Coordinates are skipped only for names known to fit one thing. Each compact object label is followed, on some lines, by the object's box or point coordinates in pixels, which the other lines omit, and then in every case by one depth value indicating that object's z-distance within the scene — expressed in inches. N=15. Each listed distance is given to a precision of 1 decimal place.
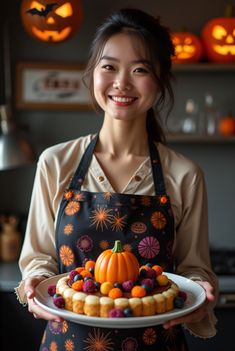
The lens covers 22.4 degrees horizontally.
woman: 62.1
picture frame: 132.5
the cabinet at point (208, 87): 134.4
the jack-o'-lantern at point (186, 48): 125.2
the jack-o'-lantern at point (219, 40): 116.6
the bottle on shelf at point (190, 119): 130.3
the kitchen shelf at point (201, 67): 125.3
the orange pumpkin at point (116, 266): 55.4
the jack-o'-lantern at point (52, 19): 75.5
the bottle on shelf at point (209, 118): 130.0
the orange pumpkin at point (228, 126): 128.3
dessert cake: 51.9
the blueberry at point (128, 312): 50.8
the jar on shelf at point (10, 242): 128.6
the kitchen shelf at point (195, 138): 126.9
